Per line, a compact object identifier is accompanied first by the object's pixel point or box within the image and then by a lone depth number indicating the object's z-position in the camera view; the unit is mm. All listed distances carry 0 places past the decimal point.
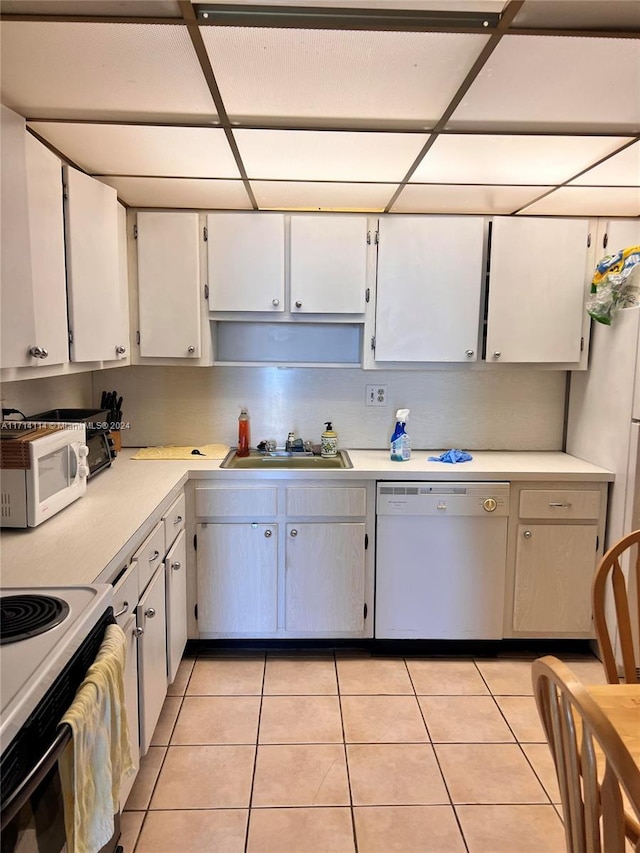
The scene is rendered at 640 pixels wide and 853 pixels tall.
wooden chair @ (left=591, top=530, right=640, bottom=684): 1515
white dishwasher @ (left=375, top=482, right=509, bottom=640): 2652
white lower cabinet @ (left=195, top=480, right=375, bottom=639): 2641
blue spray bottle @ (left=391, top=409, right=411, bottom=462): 2873
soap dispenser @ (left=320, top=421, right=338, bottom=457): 3014
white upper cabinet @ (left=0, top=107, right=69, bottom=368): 1537
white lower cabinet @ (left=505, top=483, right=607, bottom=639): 2654
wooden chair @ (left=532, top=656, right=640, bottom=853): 792
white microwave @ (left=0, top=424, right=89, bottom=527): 1707
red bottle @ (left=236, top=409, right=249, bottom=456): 3029
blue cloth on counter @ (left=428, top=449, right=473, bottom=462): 2865
